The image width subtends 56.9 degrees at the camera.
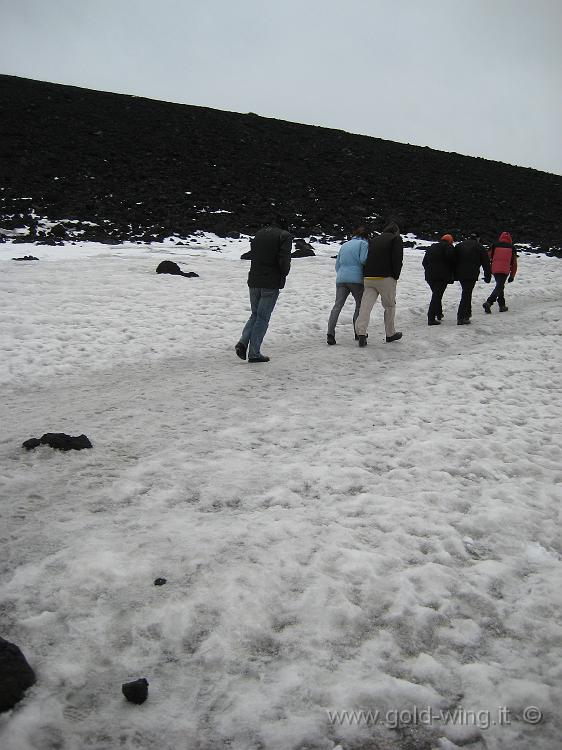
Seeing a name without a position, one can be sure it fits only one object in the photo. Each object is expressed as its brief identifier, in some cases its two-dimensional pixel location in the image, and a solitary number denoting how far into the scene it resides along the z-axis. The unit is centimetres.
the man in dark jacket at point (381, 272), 945
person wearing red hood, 1366
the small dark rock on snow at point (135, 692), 253
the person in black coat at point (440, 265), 1184
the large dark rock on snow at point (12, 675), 246
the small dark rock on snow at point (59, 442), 523
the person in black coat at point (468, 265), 1166
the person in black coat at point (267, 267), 828
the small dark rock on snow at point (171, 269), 1591
